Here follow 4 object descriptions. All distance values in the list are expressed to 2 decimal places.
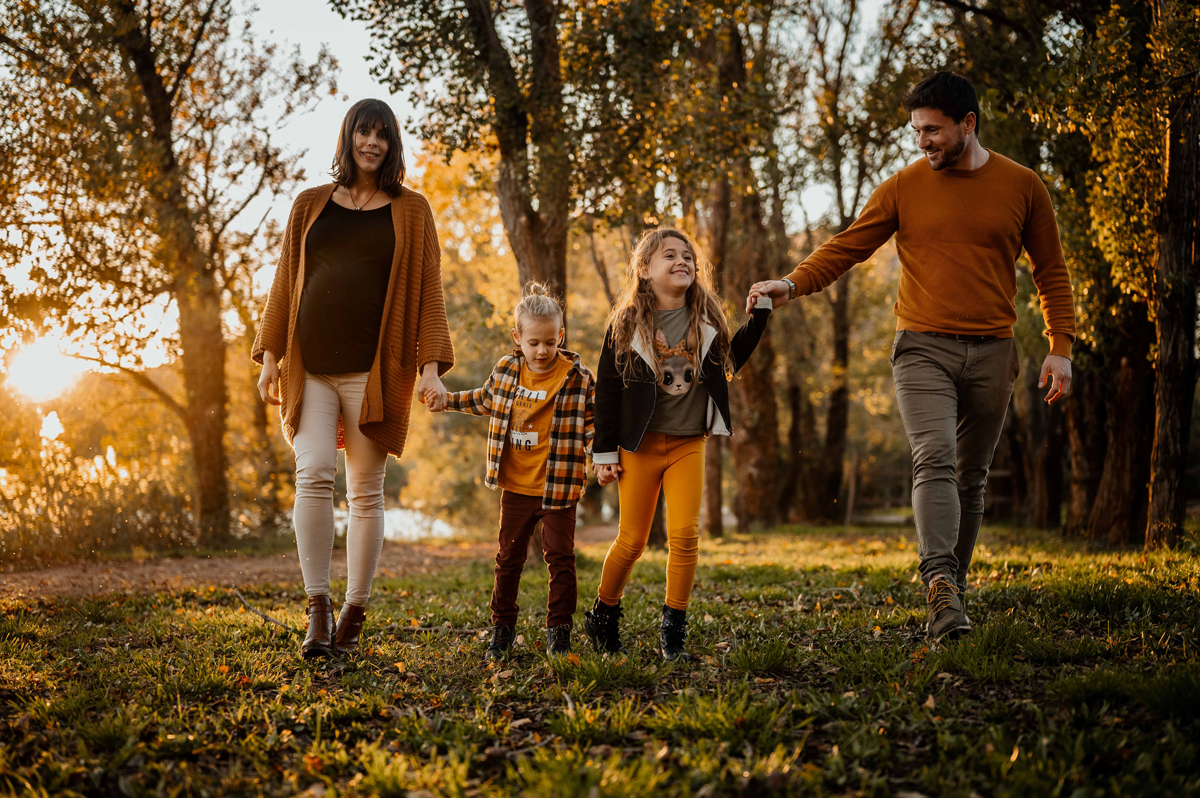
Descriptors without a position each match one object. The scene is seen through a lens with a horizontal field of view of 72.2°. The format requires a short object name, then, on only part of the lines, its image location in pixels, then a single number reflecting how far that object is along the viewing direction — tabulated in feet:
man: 12.03
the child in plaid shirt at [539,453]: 12.56
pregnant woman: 12.30
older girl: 11.95
